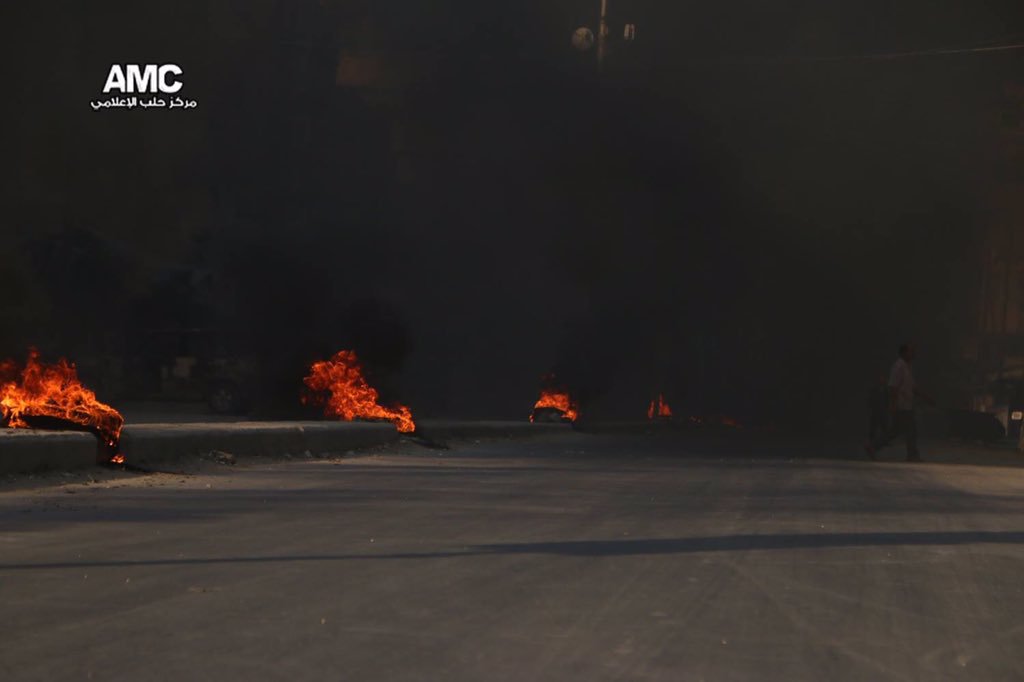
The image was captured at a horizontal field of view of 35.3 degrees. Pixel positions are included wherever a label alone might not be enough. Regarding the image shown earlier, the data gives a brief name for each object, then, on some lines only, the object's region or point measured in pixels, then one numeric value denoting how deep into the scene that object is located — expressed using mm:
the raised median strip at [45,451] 12992
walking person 25766
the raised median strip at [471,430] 27181
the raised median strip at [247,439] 15375
